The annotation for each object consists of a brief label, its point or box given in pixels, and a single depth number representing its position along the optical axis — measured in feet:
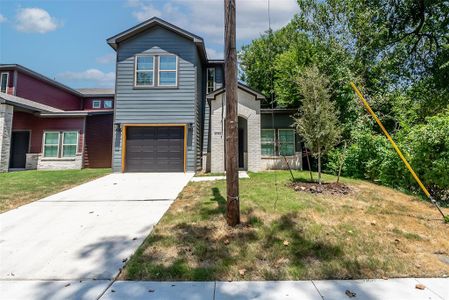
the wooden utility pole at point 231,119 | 15.29
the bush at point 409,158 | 24.49
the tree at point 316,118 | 27.55
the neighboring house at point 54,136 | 50.31
